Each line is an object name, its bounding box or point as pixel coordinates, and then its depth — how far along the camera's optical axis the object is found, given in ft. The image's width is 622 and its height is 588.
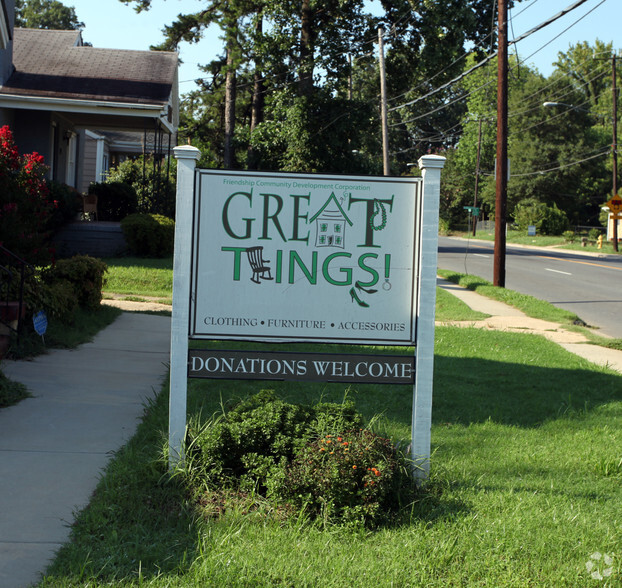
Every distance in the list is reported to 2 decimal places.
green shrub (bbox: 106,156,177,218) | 69.41
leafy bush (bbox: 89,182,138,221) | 74.43
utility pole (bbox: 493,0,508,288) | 60.49
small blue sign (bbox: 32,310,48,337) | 26.40
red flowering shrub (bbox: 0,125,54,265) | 28.09
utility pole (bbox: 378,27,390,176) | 90.02
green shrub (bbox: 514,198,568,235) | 204.33
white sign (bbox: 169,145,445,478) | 14.93
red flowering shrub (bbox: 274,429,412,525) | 12.89
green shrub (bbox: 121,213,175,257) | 59.41
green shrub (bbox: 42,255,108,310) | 33.37
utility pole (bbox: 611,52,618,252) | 130.44
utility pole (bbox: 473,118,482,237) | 213.05
